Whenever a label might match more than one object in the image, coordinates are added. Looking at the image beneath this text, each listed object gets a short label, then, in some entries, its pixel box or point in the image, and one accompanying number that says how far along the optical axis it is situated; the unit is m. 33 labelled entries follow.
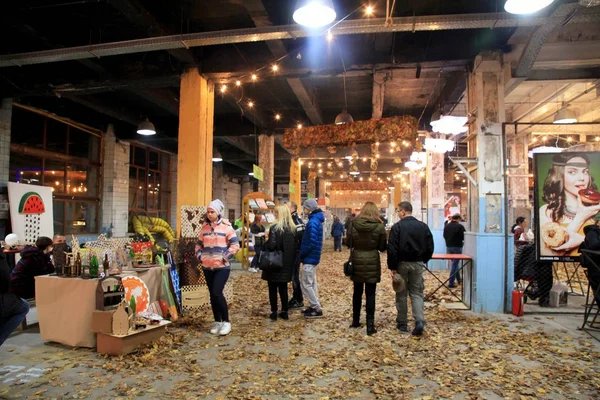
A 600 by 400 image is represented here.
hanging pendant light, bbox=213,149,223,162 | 15.57
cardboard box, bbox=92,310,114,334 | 4.38
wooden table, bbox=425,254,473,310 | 6.66
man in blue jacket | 5.96
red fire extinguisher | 6.34
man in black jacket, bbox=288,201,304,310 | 6.72
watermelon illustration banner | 8.88
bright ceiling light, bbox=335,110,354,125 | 10.61
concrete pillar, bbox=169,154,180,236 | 17.03
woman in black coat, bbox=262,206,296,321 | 5.76
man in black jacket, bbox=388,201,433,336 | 5.26
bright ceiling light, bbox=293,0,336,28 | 4.34
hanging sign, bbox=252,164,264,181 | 11.38
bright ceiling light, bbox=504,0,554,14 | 4.28
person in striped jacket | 5.20
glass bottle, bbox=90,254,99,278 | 4.73
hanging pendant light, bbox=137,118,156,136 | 10.48
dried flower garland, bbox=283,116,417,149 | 8.88
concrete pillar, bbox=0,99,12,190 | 8.96
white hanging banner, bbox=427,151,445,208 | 12.09
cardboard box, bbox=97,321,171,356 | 4.35
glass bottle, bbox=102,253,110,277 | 4.89
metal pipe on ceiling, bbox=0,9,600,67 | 5.64
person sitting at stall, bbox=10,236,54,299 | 5.52
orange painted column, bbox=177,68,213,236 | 7.73
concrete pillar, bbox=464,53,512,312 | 6.56
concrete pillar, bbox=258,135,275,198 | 13.36
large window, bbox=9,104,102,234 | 9.87
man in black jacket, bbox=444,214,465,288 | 9.24
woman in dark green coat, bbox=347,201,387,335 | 5.29
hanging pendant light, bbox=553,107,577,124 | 9.83
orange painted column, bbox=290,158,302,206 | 17.10
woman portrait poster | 6.21
